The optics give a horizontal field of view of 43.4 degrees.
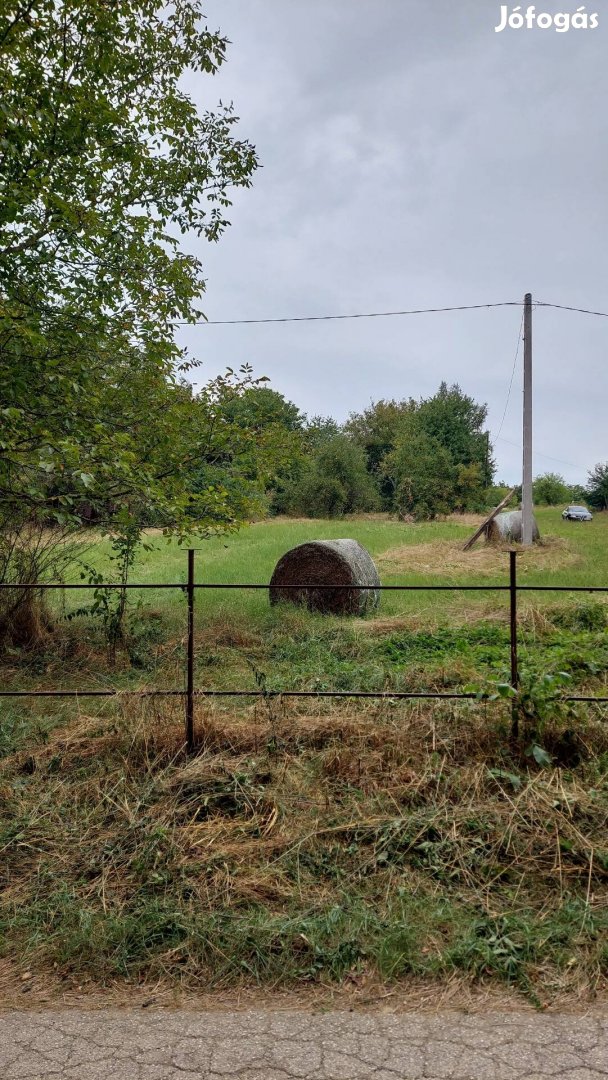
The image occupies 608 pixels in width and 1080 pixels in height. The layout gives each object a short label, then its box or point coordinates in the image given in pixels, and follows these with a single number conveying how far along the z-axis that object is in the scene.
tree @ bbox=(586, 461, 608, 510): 62.69
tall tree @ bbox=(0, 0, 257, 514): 7.25
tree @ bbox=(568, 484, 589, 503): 67.11
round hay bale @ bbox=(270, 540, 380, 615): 10.77
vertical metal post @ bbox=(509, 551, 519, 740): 5.15
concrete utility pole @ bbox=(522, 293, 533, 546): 21.14
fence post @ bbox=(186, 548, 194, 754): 5.29
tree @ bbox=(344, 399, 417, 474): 61.62
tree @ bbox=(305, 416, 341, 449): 60.07
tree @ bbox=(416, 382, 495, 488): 52.53
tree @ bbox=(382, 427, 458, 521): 42.66
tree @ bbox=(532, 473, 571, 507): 59.88
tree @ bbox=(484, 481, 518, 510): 46.69
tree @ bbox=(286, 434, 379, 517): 42.09
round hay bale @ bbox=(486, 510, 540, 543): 21.06
